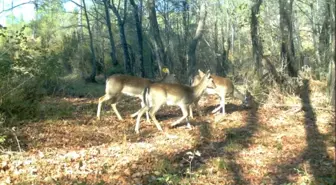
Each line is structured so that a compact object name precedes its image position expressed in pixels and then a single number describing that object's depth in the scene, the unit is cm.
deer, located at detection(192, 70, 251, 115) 1377
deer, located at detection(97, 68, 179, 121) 1321
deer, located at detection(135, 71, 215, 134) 1124
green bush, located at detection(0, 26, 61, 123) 1106
